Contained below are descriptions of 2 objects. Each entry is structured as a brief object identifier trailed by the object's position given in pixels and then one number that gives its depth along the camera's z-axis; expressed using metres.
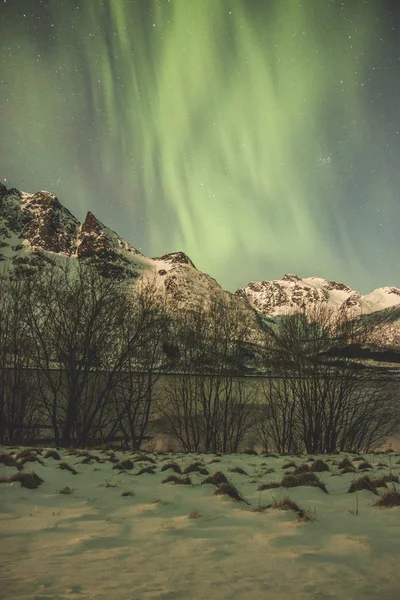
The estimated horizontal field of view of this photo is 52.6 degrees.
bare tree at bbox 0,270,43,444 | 21.02
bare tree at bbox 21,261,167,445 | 19.41
